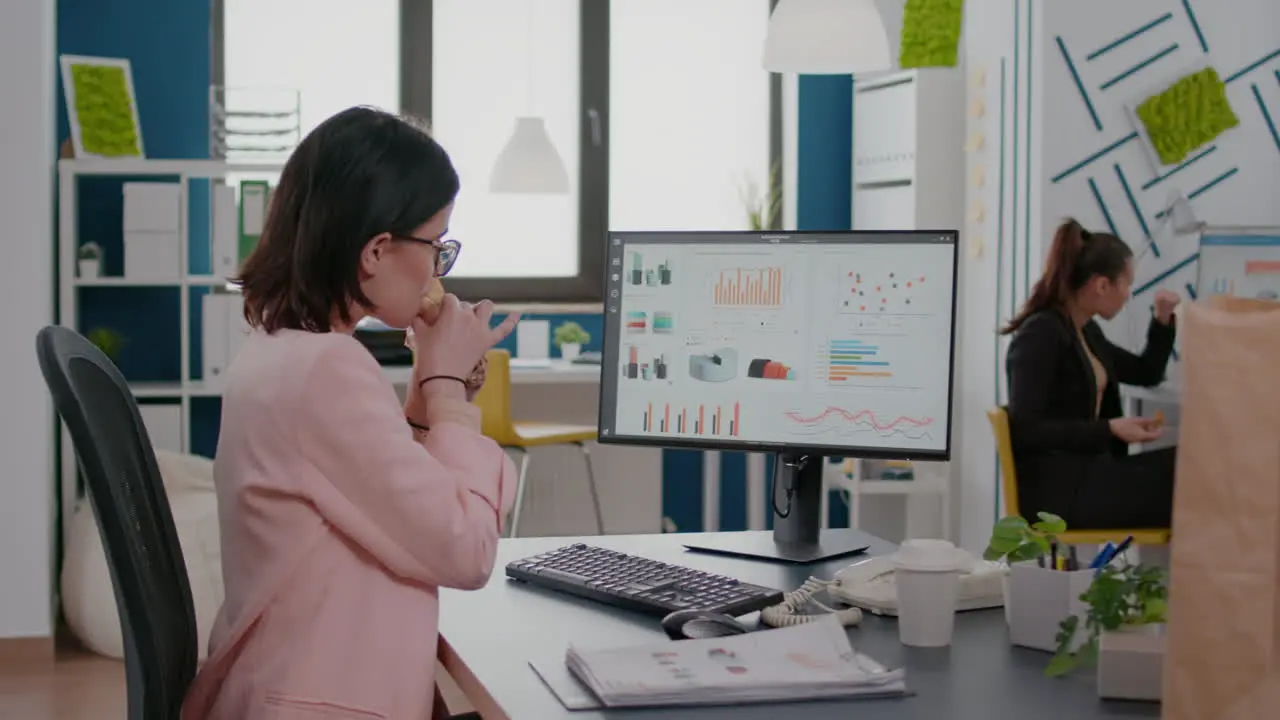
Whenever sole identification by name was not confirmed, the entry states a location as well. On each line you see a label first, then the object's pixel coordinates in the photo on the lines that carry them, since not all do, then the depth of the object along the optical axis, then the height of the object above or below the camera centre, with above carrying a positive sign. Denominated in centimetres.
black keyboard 164 -33
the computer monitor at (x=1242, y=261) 434 +12
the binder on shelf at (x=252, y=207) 454 +23
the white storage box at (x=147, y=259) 455 +7
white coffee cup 152 -30
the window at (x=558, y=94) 535 +71
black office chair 129 -22
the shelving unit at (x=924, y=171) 491 +41
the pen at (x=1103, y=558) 153 -26
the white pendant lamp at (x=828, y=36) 310 +53
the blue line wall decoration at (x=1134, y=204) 458 +29
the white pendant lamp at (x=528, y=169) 501 +40
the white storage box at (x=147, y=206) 454 +23
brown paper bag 80 -12
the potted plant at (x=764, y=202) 557 +34
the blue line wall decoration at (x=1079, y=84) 451 +64
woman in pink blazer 140 -18
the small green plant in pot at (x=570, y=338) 520 -17
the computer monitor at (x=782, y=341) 195 -6
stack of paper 129 -34
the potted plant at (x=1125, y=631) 130 -29
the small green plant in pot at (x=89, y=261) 454 +6
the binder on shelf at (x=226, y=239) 455 +13
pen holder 148 -30
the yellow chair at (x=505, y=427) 454 -42
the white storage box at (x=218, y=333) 457 -15
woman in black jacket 373 -28
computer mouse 152 -34
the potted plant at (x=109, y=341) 457 -18
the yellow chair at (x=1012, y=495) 366 -49
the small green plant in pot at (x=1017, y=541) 146 -24
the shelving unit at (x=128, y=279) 438 +4
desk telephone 164 -33
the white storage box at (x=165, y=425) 457 -43
